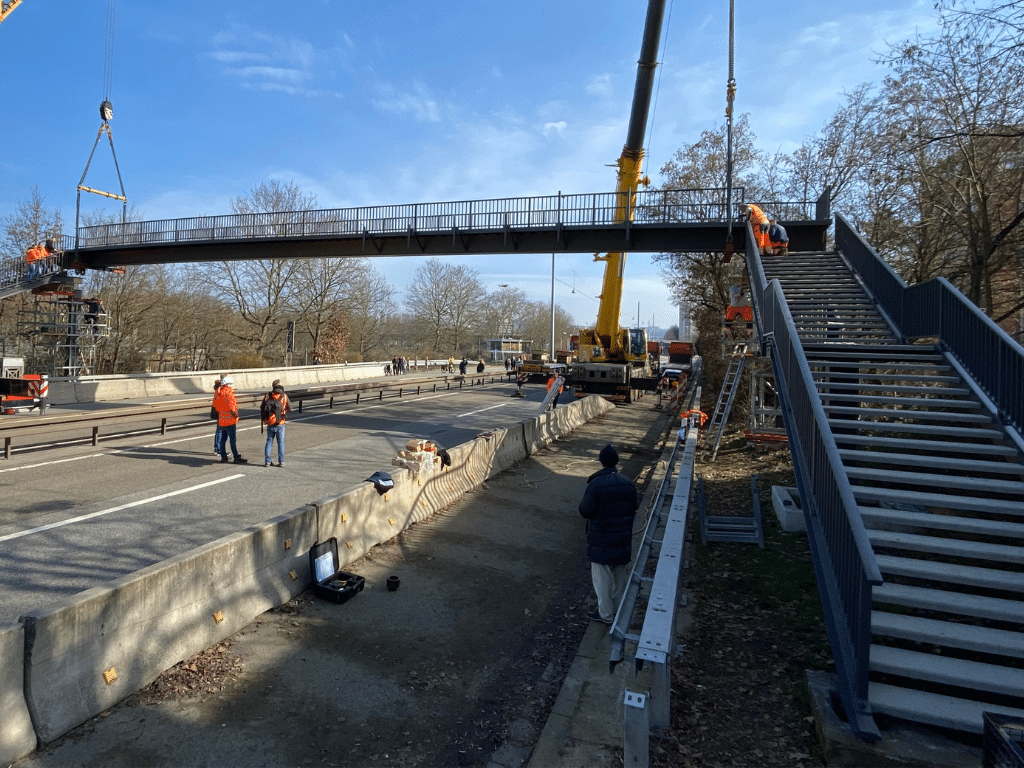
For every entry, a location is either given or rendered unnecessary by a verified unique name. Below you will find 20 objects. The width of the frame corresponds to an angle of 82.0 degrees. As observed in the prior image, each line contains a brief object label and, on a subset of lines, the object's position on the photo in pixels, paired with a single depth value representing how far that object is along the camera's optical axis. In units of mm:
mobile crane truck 23203
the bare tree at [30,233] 33094
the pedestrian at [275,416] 12133
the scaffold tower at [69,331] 25453
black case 6344
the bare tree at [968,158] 11430
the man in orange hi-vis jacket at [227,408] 12219
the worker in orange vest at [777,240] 15523
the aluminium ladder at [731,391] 15805
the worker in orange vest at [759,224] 15781
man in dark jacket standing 5781
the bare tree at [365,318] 49625
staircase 4305
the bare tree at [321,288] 46094
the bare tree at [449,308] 81250
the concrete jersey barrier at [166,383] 22797
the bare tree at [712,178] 30953
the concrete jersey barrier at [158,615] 3805
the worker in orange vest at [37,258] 23938
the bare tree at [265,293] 43812
